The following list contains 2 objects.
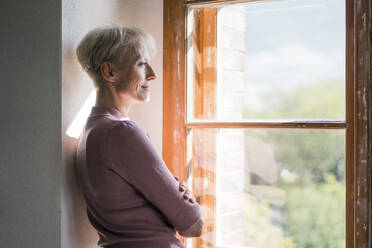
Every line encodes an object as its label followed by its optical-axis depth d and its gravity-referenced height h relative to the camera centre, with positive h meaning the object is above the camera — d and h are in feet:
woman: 3.85 -0.51
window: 4.47 +0.07
